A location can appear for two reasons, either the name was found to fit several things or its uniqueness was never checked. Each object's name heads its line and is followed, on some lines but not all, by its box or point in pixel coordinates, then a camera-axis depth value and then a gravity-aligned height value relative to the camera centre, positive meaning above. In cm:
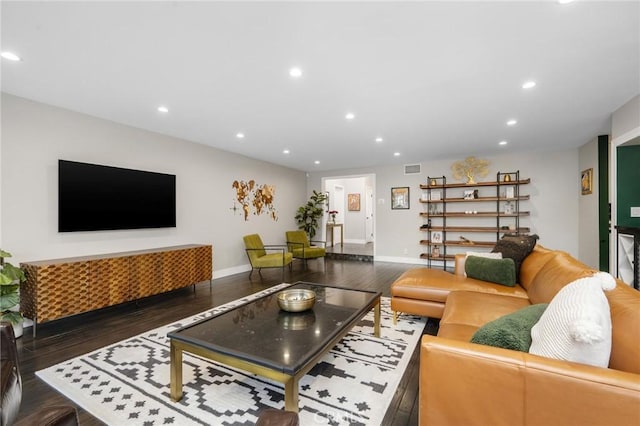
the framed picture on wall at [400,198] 692 +38
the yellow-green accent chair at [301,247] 646 -83
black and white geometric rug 167 -121
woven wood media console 279 -78
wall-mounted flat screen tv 331 +21
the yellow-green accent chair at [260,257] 538 -86
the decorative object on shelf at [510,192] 585 +43
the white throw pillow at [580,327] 99 -43
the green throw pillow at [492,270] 284 -61
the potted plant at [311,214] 778 -3
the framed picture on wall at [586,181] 482 +57
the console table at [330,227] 877 -47
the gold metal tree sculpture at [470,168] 606 +98
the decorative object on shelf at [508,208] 585 +9
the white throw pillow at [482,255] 318 -51
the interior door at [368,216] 1050 -12
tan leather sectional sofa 90 -61
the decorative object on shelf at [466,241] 602 -63
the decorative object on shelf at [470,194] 611 +42
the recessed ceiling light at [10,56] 220 +128
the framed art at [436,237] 648 -58
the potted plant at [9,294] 252 -74
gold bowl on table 221 -72
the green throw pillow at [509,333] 120 -55
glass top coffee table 149 -81
